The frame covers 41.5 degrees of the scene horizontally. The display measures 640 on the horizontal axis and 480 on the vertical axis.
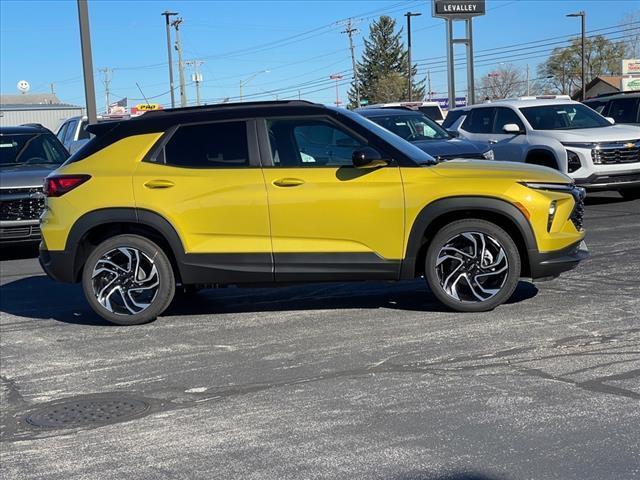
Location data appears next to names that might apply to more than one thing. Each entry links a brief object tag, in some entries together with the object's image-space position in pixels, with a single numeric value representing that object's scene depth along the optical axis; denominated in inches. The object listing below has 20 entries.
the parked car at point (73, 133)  779.4
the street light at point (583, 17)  2675.4
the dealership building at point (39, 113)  1552.9
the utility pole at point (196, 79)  3031.5
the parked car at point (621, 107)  673.6
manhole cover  196.1
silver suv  544.4
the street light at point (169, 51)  2347.4
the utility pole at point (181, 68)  2417.6
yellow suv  270.5
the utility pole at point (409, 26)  2962.6
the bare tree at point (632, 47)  3299.7
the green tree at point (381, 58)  4106.8
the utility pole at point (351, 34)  3361.2
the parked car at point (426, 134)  486.0
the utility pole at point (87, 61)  691.4
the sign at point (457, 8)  1157.7
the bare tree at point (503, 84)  4328.2
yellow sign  1169.8
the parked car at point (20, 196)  458.9
